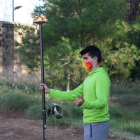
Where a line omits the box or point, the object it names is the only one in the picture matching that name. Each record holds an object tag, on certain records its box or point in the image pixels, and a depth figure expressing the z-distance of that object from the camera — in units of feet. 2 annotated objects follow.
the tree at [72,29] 60.24
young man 16.67
